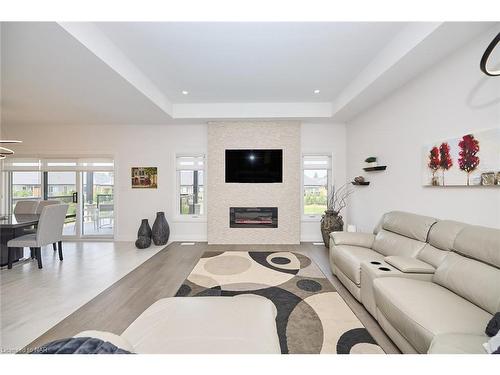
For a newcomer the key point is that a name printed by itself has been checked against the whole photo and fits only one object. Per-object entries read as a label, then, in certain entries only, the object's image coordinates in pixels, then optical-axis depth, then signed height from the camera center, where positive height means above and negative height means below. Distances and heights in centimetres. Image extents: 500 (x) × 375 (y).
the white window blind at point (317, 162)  510 +62
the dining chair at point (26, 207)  426 -39
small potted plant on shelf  366 +47
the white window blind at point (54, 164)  515 +60
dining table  319 -68
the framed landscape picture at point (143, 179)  511 +22
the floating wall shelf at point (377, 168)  343 +32
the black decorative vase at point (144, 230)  463 -95
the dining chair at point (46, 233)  330 -77
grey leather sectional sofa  128 -84
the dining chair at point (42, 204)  424 -33
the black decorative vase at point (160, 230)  470 -97
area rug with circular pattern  174 -130
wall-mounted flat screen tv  479 +50
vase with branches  431 -75
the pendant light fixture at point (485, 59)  153 +99
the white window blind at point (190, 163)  515 +62
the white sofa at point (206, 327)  104 -81
